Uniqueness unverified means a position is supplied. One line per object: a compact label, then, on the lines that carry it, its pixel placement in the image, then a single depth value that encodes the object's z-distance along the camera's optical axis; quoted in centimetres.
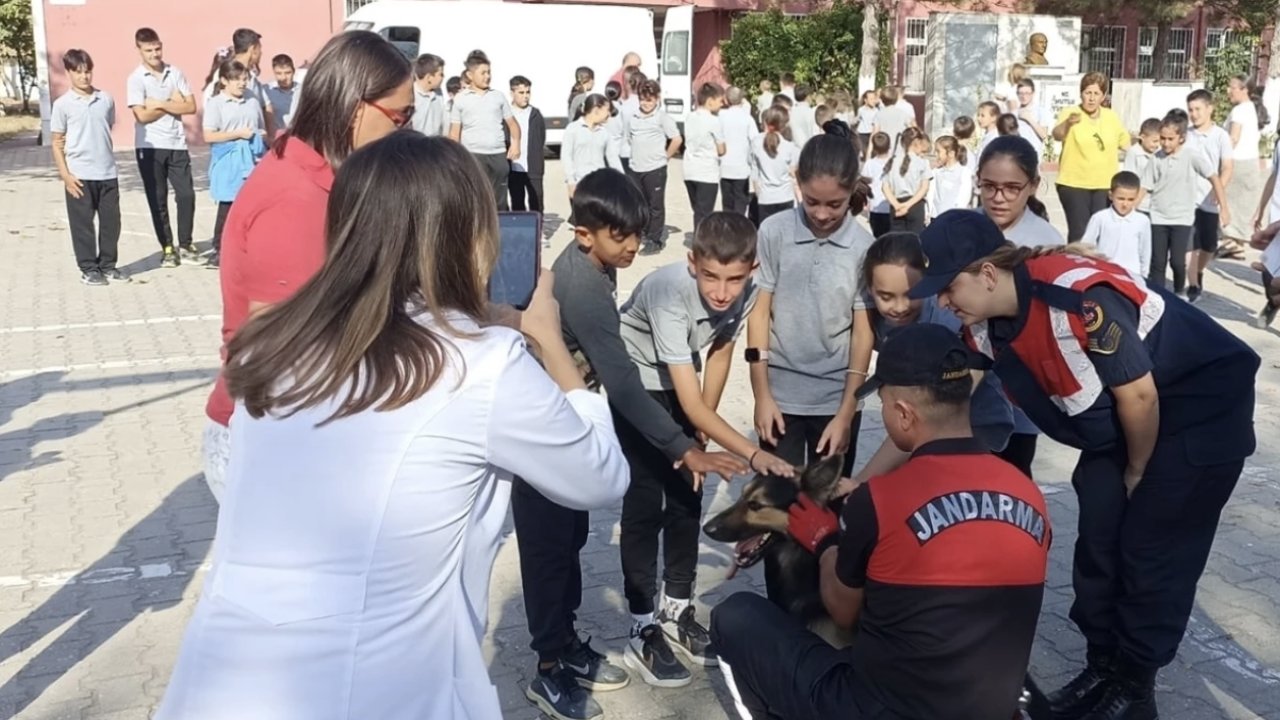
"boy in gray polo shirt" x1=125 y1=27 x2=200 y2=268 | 1148
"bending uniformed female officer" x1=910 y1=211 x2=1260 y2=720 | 335
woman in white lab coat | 186
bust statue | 1565
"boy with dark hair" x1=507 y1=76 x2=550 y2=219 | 1339
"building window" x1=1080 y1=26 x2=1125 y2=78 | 3162
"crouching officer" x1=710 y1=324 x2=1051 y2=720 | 274
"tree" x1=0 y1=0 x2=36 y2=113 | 2883
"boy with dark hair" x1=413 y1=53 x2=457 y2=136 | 1296
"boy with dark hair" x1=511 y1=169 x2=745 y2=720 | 362
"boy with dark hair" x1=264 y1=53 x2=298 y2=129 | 1370
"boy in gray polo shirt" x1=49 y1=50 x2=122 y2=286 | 1085
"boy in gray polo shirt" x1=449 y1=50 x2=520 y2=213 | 1306
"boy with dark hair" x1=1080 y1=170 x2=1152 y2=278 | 879
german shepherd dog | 347
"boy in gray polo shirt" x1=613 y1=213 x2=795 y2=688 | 379
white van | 2098
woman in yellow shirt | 1034
